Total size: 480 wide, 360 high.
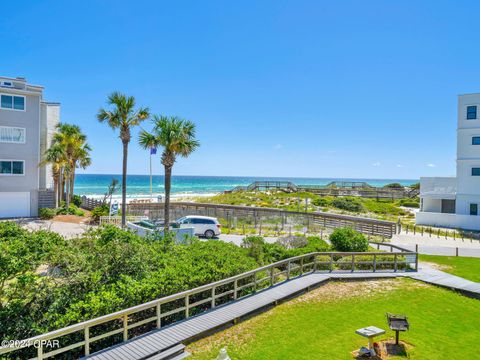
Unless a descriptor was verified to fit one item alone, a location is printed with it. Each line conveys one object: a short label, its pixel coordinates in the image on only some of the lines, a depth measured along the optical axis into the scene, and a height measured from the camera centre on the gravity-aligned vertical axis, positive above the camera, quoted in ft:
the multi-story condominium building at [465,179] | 100.68 +0.87
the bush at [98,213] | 94.22 -10.83
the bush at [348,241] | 56.24 -10.49
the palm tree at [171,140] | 63.87 +7.04
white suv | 76.18 -11.05
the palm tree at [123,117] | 73.92 +12.97
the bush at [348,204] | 141.53 -10.90
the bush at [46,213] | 93.20 -11.22
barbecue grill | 25.82 -11.13
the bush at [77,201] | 119.96 -9.76
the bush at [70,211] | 98.94 -11.21
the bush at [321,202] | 147.31 -10.32
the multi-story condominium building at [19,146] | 90.27 +7.33
